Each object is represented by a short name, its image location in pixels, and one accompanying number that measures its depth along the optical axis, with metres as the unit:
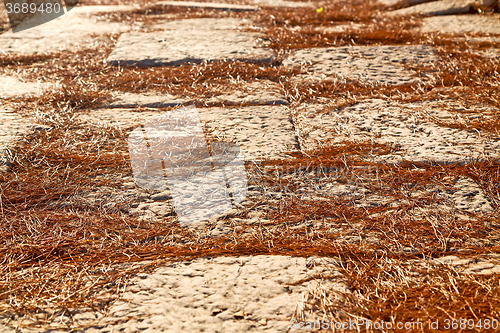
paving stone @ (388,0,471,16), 4.14
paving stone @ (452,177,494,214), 1.57
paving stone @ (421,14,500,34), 3.62
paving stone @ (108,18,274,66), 3.09
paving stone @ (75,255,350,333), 1.13
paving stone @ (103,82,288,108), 2.47
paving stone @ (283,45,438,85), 2.75
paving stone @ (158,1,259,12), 4.65
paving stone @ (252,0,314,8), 4.85
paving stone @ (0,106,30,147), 2.06
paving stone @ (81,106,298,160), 2.02
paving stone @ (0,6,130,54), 3.46
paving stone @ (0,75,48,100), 2.60
